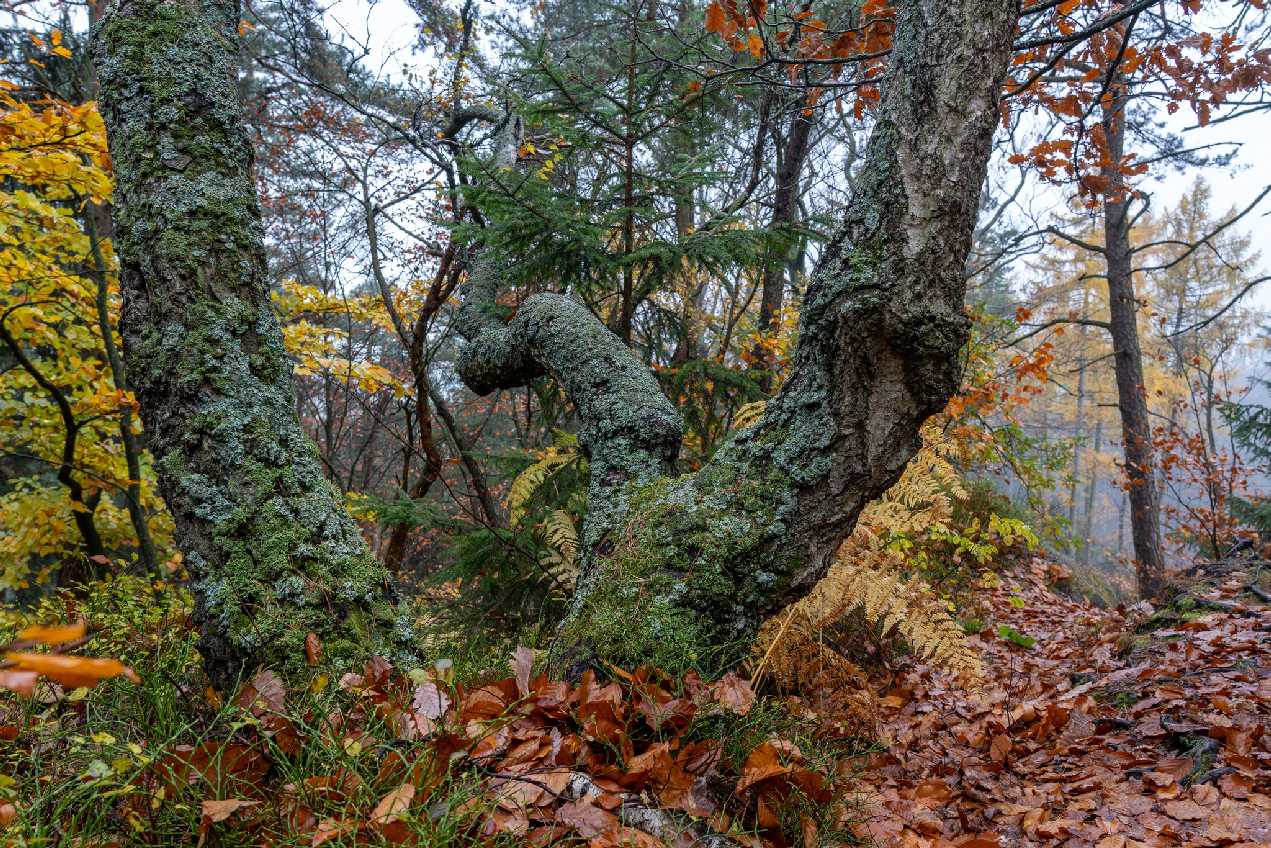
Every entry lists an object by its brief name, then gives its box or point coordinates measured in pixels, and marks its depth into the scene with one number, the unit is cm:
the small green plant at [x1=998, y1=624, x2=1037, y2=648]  451
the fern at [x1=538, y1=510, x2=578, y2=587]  271
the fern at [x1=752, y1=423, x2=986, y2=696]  241
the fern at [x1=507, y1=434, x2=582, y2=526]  332
